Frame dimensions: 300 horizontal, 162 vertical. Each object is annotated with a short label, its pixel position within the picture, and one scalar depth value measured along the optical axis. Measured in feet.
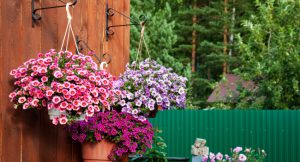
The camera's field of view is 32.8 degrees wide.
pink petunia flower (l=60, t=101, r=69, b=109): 8.50
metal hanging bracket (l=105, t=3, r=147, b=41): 12.67
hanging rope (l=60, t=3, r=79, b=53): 9.48
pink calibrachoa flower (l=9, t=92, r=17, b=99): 8.70
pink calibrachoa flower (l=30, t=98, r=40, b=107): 8.51
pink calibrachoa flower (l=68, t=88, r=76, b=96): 8.52
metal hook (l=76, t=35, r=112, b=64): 11.17
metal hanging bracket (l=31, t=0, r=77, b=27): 9.60
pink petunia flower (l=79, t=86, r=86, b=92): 8.68
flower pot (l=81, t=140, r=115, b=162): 10.21
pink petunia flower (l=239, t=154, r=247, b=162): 16.04
